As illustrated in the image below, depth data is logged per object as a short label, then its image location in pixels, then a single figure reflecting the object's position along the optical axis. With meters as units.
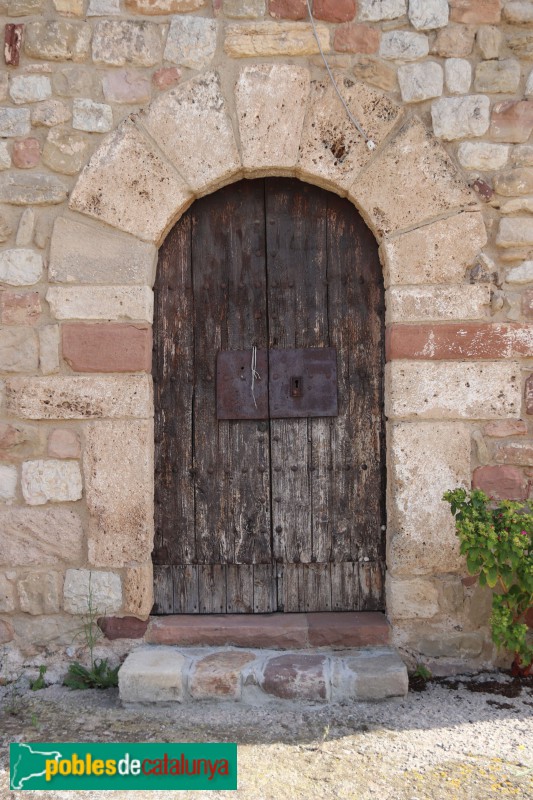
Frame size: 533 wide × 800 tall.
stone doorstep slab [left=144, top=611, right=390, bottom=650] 2.93
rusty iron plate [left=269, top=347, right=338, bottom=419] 3.06
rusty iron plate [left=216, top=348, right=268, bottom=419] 3.07
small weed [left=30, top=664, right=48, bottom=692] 2.84
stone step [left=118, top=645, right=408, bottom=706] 2.66
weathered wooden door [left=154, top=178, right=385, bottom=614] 3.08
